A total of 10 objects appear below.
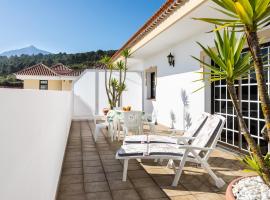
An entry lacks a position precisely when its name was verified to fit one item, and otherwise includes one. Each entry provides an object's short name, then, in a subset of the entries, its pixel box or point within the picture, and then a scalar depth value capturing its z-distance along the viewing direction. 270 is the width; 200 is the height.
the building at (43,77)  18.11
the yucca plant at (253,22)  1.18
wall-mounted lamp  6.28
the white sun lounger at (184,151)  2.60
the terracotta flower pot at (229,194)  1.50
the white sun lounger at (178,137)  3.18
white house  3.67
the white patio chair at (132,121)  4.68
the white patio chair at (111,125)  5.09
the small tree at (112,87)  8.14
